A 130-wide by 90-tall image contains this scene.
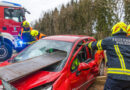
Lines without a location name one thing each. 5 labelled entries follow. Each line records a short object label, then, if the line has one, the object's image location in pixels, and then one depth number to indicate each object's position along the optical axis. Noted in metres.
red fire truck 6.40
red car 1.95
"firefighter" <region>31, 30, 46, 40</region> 5.53
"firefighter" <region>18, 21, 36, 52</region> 5.54
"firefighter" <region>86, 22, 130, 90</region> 1.99
